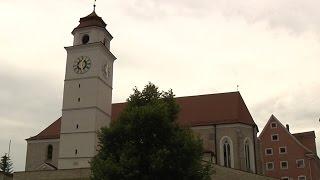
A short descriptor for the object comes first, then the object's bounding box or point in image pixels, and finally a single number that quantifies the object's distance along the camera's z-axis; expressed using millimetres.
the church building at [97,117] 44281
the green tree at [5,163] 88888
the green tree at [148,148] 24172
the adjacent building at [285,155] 56719
